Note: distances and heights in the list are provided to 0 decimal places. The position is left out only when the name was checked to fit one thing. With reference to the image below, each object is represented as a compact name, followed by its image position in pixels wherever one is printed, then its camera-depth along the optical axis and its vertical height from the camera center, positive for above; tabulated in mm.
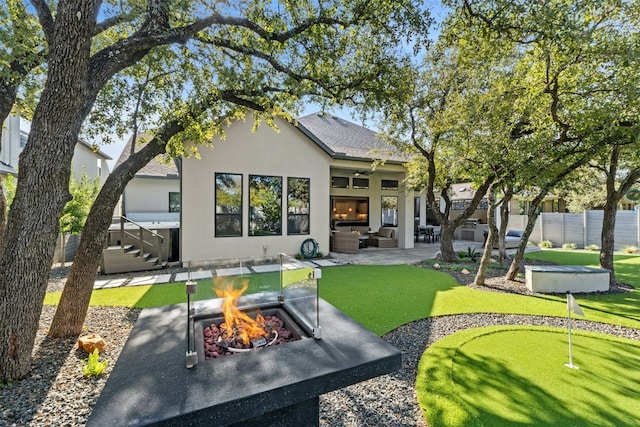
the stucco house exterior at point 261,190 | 9844 +840
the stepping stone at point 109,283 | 7552 -1923
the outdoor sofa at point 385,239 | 15164 -1323
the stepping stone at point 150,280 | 7852 -1908
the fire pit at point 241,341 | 2802 -1301
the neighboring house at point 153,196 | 14367 +870
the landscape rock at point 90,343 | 3879 -1773
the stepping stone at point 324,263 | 10309 -1813
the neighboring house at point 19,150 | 12805 +3302
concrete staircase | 8914 -1546
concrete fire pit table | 1862 -1255
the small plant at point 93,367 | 3380 -1822
